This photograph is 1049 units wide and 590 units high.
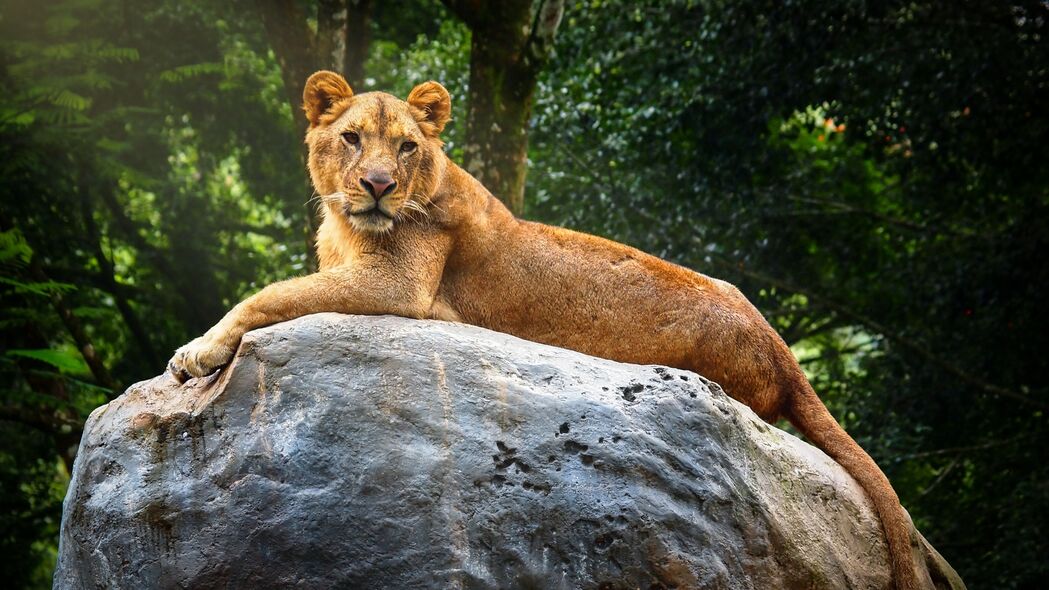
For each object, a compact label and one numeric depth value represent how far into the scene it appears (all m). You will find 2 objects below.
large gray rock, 10.81
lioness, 13.27
